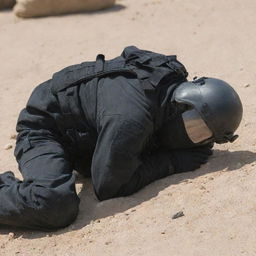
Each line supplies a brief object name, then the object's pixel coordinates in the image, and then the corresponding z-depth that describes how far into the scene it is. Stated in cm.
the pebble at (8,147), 1009
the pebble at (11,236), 741
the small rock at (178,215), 701
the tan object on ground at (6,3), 1889
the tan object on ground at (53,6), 1744
